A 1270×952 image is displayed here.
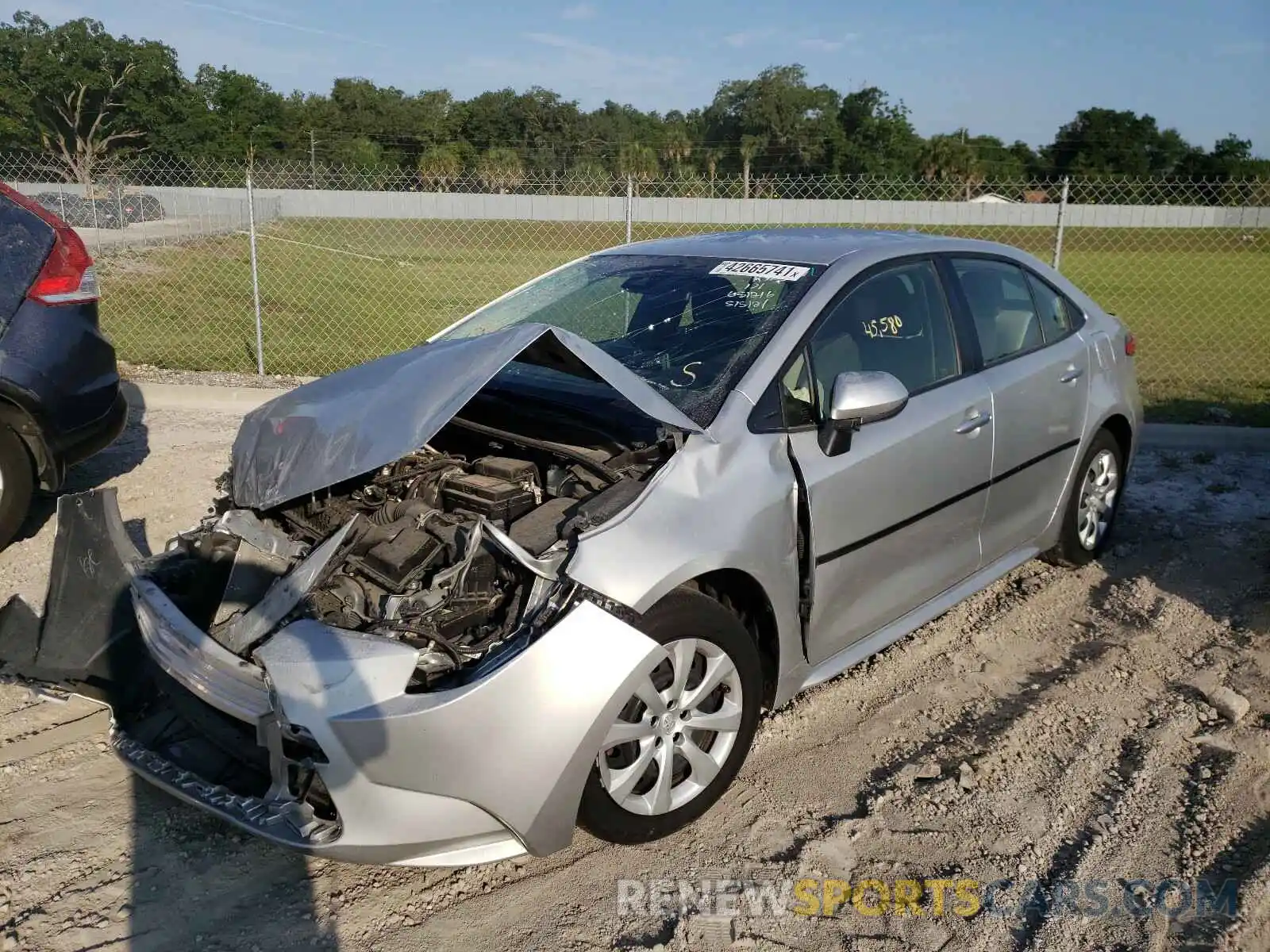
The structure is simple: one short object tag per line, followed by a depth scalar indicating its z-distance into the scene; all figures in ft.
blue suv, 17.21
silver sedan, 8.63
